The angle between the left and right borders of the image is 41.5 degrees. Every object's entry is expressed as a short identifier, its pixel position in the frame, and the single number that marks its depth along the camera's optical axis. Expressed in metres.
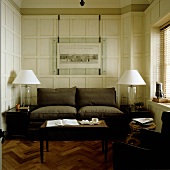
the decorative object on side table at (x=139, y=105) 4.25
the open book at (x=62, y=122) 3.03
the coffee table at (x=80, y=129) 2.93
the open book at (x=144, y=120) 3.17
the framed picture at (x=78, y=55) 4.96
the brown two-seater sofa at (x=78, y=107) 3.95
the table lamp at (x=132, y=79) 4.12
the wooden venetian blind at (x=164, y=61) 4.04
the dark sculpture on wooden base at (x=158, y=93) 3.92
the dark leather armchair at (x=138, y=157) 1.94
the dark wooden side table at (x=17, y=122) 3.96
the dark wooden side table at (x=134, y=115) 3.20
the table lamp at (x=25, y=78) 4.20
